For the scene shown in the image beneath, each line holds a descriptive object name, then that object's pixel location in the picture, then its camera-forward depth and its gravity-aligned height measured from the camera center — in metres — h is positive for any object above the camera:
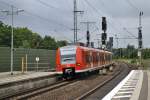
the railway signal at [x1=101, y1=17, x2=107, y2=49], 55.81 +3.61
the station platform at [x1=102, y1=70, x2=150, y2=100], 20.50 -1.85
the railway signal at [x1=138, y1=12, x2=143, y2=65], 70.84 +3.06
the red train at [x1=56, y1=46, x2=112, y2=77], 35.78 -0.17
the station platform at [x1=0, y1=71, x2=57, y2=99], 24.56 -1.78
